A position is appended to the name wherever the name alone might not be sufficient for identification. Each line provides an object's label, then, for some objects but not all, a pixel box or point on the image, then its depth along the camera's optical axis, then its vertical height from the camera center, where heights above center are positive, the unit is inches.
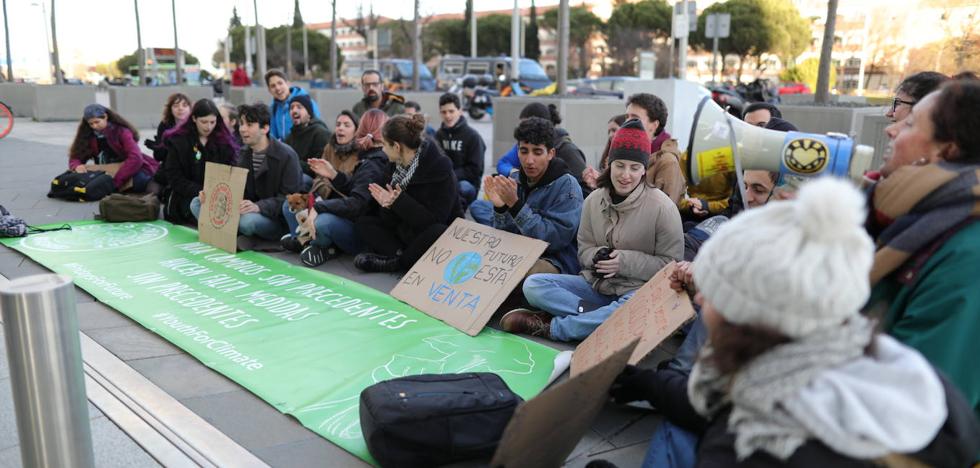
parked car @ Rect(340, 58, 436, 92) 1264.8 -7.3
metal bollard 81.4 -34.0
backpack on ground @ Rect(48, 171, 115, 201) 315.6 -50.9
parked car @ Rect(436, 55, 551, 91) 1094.4 +1.7
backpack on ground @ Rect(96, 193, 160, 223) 279.7 -53.7
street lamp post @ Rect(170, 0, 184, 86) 910.4 +18.9
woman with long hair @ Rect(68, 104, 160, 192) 315.6 -35.8
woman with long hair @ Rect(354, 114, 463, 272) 204.1 -33.3
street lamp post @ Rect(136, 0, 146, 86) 836.6 +13.8
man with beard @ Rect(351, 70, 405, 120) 334.0 -12.5
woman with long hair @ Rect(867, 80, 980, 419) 71.1 -15.2
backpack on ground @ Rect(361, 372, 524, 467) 104.2 -48.8
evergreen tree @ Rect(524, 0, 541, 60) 2358.5 +97.2
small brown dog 231.0 -44.0
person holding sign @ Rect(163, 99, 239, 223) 271.1 -30.2
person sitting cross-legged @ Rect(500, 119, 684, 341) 153.1 -35.8
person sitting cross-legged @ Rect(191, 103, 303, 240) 239.9 -35.4
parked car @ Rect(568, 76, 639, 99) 889.1 -16.8
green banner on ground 136.2 -56.9
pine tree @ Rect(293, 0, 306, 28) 2463.1 +173.5
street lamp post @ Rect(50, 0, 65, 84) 805.0 +10.7
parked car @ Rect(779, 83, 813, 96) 948.0 -15.0
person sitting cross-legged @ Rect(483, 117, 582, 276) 177.2 -30.3
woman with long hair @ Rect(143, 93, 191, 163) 307.7 -20.8
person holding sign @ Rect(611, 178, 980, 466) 51.2 -19.7
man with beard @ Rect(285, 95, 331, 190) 290.7 -25.2
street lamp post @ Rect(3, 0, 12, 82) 922.1 +31.5
